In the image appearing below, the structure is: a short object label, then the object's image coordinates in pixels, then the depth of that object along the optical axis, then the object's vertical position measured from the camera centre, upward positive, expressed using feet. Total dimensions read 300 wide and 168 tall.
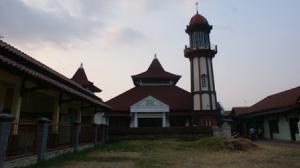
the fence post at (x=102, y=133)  61.31 -0.40
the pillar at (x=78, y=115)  53.42 +3.40
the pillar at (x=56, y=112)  38.90 +2.92
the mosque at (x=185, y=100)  83.71 +10.28
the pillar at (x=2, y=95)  35.47 +4.95
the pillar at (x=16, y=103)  29.66 +3.24
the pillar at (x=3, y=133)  20.44 -0.07
